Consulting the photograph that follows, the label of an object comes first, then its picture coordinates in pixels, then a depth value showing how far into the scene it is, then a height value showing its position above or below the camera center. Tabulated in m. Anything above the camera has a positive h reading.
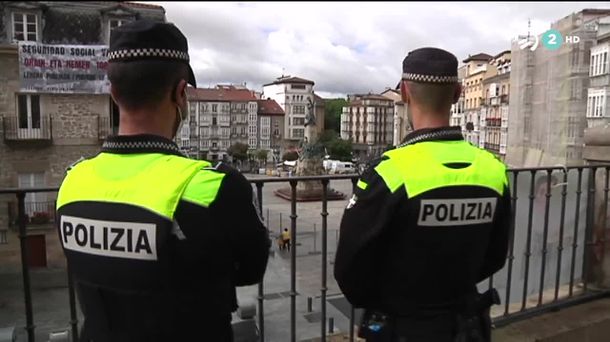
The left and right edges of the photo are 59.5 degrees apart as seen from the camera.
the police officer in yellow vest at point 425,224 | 2.04 -0.39
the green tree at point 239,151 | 56.78 -3.15
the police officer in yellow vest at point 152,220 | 1.61 -0.30
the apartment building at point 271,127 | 58.53 -0.45
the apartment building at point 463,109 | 56.44 +1.72
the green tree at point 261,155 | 56.56 -3.40
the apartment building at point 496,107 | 49.97 +1.78
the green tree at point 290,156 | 46.77 -2.90
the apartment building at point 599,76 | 24.14 +2.34
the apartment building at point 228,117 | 65.38 +0.71
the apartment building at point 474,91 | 54.94 +3.74
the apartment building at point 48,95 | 20.34 +1.02
